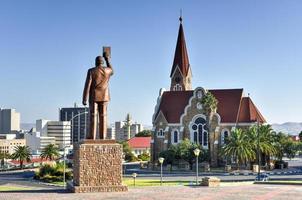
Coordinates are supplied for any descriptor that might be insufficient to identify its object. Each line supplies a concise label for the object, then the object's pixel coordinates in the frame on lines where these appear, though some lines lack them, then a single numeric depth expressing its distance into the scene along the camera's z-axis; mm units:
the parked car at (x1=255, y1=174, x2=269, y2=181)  44769
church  77625
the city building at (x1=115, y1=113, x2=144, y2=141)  195188
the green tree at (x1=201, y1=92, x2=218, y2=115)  77125
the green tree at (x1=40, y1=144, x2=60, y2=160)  97750
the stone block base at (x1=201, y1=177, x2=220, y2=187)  26016
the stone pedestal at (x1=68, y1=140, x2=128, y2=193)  21797
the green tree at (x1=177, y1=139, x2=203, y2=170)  72125
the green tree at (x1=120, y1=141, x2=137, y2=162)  106081
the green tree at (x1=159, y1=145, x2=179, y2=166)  74000
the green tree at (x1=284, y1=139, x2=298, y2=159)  119988
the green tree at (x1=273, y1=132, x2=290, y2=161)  73250
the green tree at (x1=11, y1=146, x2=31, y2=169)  95562
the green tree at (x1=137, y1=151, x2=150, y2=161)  107425
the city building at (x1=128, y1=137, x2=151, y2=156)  128450
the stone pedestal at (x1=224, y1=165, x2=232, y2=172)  69625
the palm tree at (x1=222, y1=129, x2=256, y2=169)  65938
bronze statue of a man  22584
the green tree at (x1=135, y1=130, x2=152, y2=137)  156862
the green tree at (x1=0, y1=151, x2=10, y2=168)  113688
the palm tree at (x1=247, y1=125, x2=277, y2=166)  67500
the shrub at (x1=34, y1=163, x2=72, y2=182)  53378
